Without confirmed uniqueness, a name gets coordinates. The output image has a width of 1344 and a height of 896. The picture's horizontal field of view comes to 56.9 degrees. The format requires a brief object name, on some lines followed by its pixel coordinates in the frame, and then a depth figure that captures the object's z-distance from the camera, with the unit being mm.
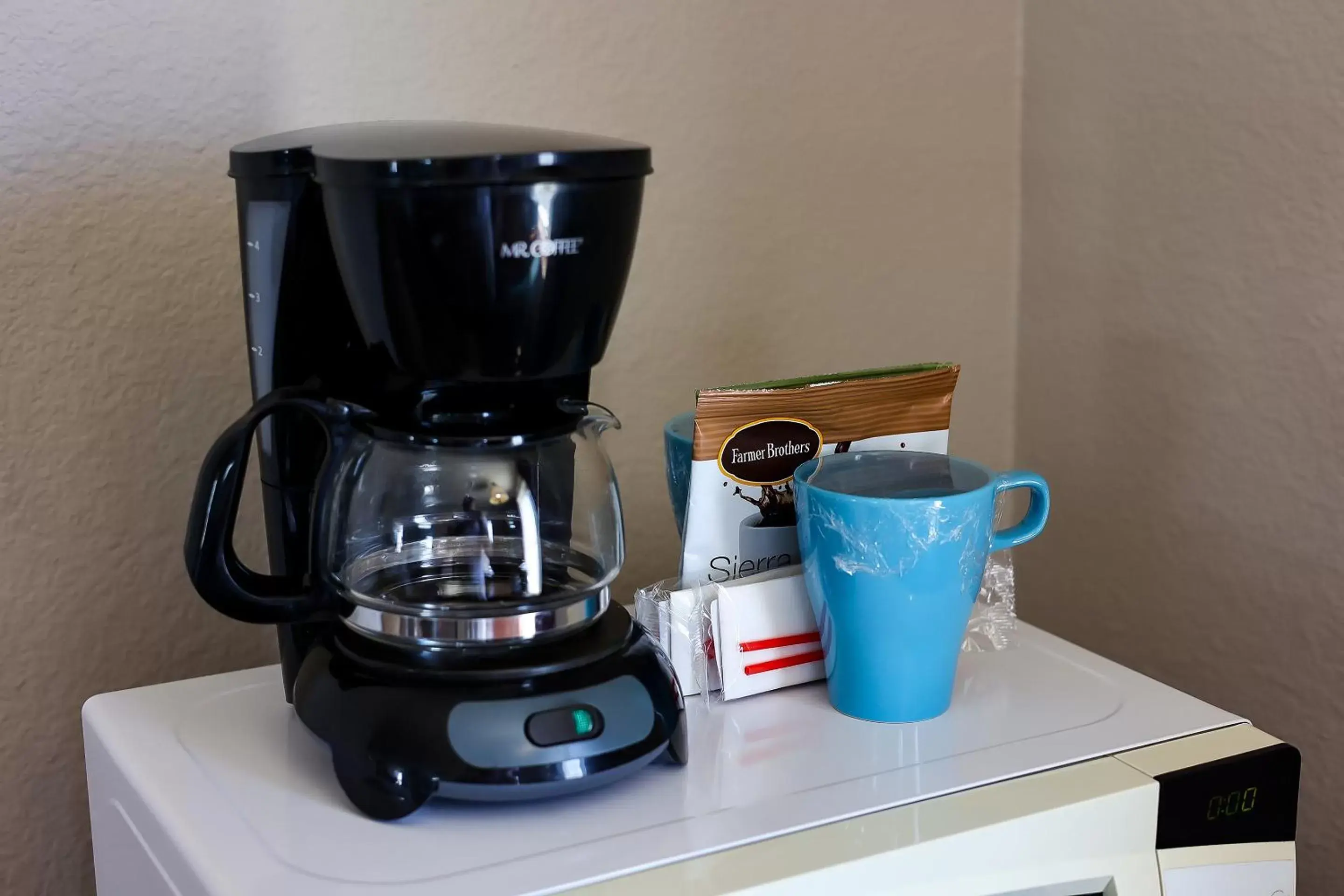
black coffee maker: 609
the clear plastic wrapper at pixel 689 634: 798
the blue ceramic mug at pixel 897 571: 728
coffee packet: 801
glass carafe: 698
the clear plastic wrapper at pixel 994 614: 881
